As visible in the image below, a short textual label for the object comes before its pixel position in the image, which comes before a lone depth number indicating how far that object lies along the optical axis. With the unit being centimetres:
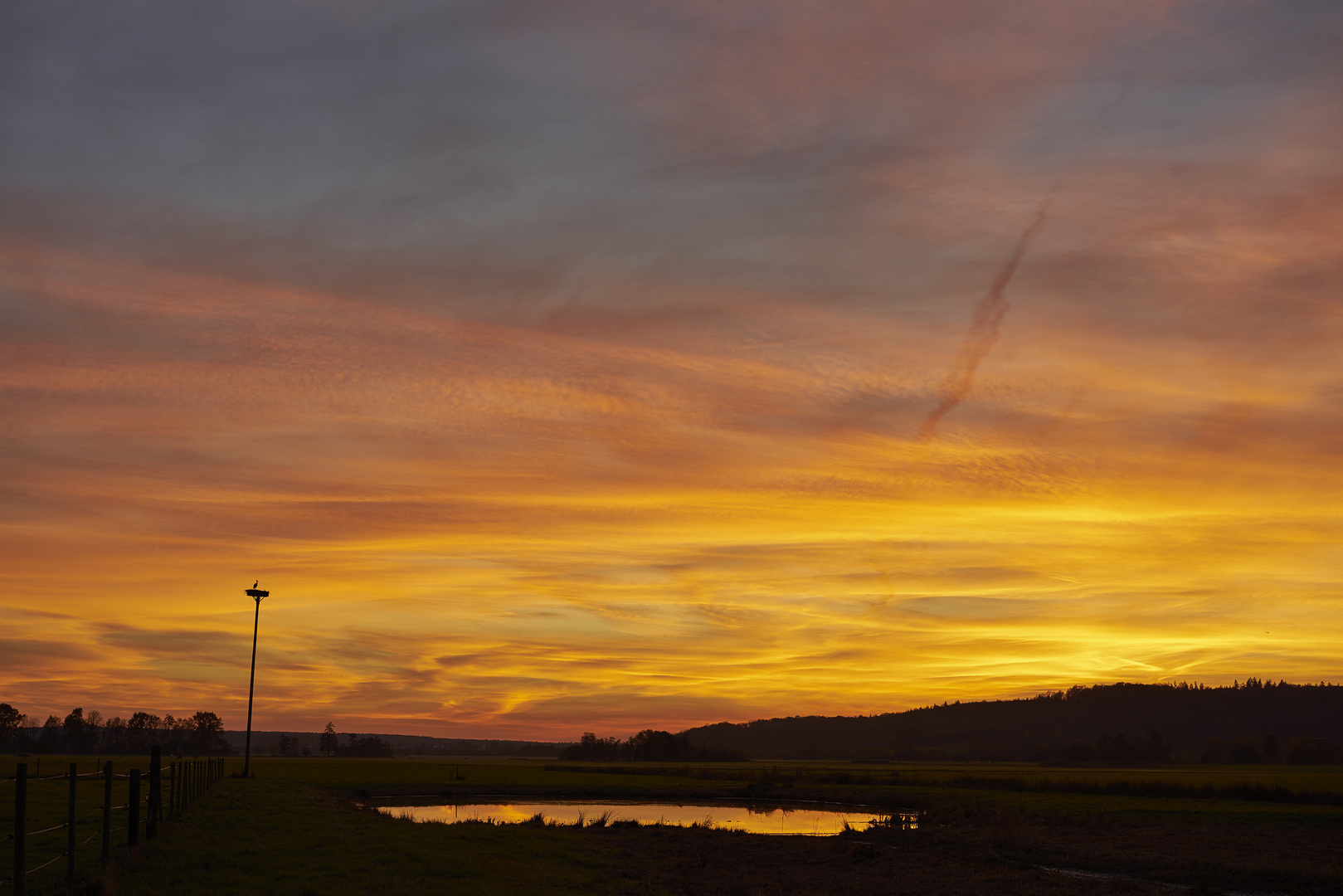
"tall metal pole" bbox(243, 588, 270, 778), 6334
